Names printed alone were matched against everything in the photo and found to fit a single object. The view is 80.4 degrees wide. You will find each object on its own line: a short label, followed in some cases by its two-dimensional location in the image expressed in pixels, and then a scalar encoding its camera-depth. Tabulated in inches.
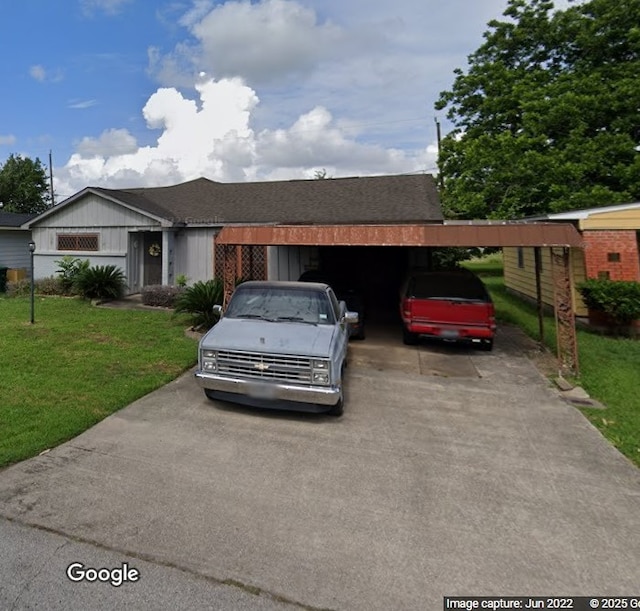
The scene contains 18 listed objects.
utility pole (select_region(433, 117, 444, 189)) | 833.0
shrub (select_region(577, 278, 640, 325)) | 352.8
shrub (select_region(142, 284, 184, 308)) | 484.4
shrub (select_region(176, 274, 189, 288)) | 522.3
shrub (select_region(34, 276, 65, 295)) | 552.1
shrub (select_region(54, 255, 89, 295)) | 543.5
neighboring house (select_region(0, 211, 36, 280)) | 662.5
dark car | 369.4
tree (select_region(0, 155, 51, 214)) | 1416.1
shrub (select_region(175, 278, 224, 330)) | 369.7
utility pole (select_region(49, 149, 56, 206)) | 1449.3
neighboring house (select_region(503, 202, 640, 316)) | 375.9
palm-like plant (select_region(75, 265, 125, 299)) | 506.3
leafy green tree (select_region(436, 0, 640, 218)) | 635.5
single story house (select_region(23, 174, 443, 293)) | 511.8
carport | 256.2
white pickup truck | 183.2
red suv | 313.4
